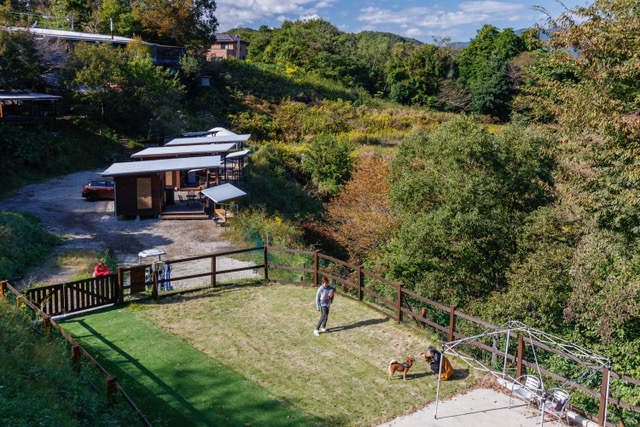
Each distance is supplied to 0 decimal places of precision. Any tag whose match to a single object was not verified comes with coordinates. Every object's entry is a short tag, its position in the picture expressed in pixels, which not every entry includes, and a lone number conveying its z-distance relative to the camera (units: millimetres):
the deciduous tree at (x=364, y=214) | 24109
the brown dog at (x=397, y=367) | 9516
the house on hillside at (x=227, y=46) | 72062
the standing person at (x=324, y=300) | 11250
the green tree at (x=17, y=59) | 30998
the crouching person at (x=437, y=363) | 9562
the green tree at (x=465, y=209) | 16594
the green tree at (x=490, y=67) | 58156
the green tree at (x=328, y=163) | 35438
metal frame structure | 7651
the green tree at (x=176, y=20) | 51188
